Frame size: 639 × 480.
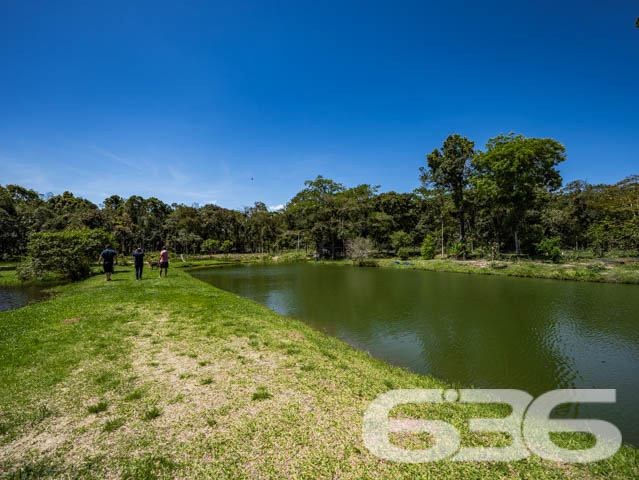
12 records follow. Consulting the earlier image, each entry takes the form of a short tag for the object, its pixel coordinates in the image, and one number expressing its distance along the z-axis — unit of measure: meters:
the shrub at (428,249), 41.09
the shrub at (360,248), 43.41
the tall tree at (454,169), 37.88
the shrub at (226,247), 64.50
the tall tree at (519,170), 32.72
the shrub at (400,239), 48.50
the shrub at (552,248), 28.70
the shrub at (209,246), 60.93
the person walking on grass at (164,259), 18.37
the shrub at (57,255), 17.28
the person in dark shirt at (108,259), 15.91
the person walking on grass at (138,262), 16.16
